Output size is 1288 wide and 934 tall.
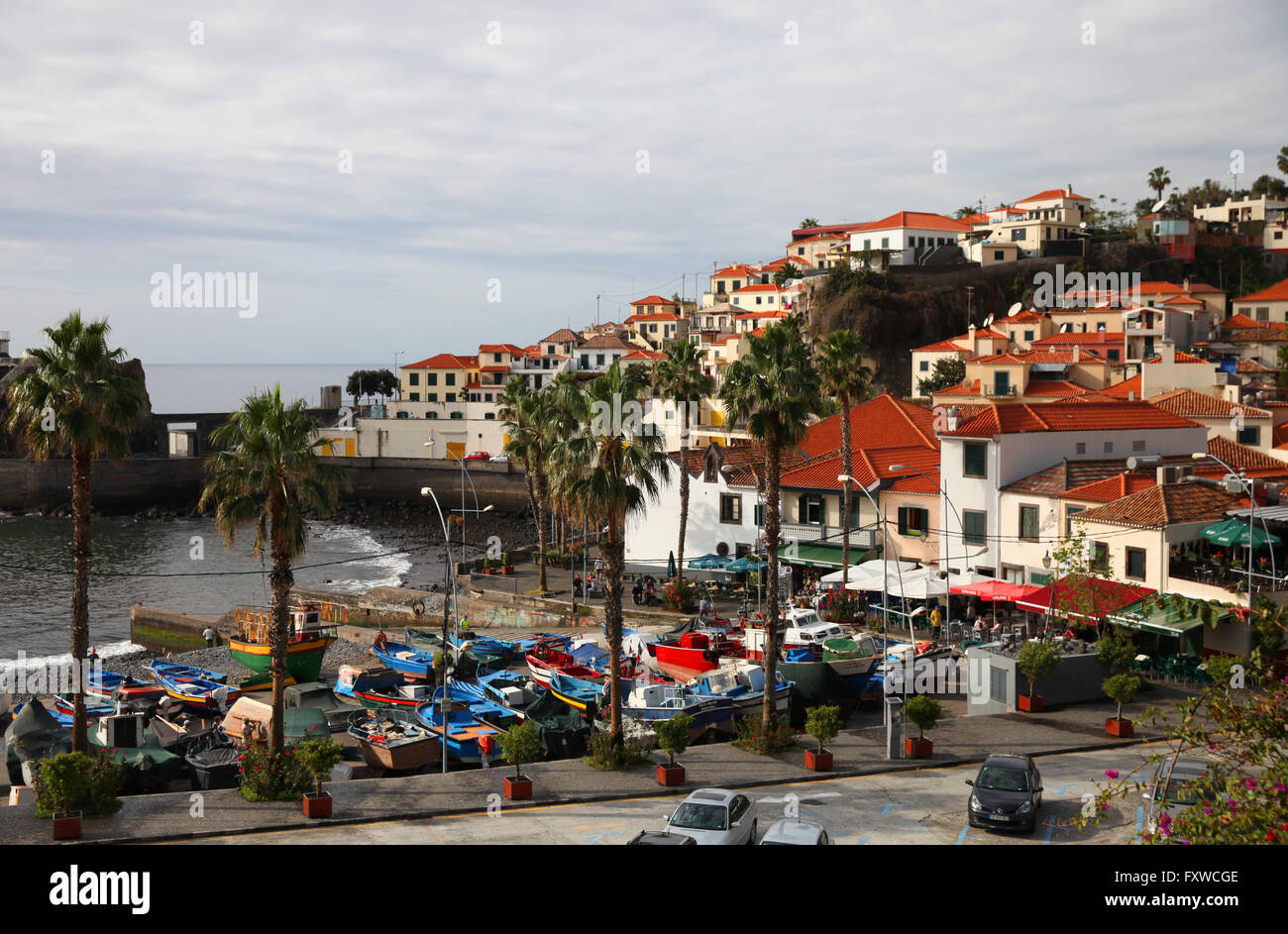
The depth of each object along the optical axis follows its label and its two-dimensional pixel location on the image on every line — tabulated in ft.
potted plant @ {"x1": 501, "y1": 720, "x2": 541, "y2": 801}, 86.02
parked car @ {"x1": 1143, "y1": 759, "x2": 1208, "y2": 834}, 72.87
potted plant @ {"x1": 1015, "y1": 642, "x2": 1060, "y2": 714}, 110.93
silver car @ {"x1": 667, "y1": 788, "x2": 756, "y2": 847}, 69.26
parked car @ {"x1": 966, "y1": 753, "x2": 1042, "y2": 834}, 76.95
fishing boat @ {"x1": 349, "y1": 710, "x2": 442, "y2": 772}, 100.99
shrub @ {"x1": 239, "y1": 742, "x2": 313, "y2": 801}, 84.99
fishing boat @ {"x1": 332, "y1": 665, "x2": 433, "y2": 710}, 130.93
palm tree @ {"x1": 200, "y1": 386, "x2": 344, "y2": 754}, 89.04
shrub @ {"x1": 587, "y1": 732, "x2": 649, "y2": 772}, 94.89
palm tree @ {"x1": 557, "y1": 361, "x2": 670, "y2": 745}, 95.91
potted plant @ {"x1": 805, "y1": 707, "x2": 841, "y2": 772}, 94.22
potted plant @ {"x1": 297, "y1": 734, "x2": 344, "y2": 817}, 81.05
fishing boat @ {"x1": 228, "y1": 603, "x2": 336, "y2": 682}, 152.25
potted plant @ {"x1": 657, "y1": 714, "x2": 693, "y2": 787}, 90.27
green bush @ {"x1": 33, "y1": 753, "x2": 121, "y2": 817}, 75.05
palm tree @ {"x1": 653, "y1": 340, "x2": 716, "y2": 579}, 200.44
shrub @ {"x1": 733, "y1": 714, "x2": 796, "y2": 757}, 99.45
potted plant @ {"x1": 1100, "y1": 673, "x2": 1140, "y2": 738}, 103.55
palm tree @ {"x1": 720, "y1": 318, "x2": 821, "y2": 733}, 108.68
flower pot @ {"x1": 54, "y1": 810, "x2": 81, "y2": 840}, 74.64
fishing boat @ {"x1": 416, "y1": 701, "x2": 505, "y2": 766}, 106.22
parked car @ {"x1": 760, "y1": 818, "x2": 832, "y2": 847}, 64.64
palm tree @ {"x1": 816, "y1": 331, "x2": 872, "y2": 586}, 172.65
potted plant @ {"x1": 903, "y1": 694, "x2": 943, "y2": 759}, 96.32
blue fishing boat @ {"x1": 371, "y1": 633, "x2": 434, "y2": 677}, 150.41
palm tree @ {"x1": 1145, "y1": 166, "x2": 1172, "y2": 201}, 569.23
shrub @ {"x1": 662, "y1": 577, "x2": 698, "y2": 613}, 173.06
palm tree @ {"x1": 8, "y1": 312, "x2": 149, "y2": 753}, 92.02
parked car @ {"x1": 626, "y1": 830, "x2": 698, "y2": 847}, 64.17
